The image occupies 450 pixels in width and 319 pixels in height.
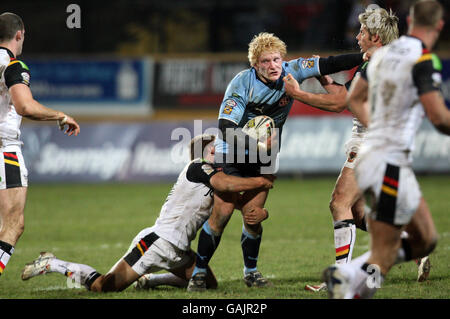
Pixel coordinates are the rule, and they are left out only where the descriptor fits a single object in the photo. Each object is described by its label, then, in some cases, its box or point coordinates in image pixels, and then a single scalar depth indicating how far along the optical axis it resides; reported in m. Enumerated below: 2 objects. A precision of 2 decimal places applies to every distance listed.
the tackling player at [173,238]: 12.48
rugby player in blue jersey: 12.76
